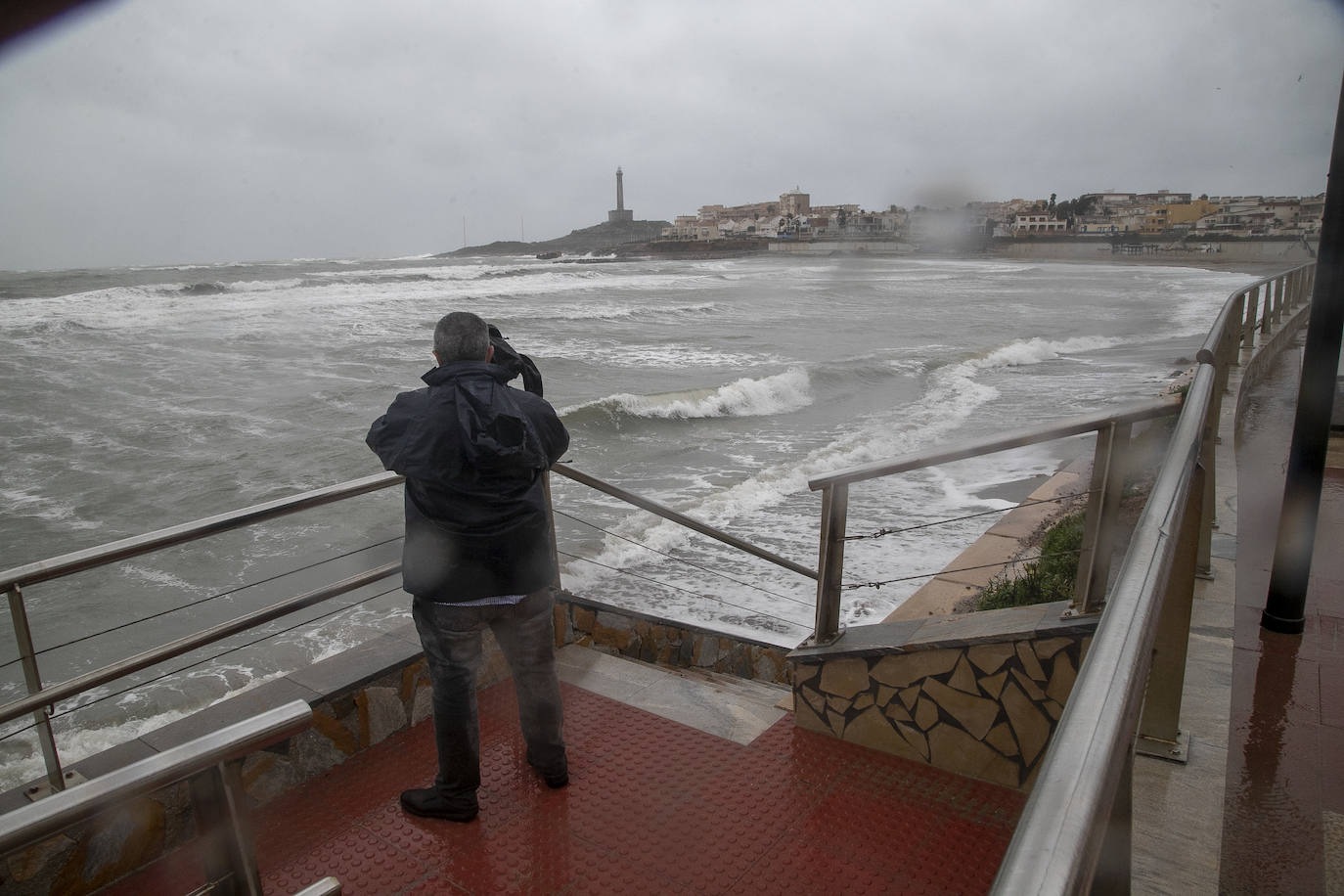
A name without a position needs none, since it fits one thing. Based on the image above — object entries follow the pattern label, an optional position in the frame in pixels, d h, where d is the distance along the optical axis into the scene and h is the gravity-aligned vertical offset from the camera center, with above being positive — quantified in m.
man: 2.82 -0.88
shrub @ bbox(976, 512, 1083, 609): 4.93 -1.97
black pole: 3.38 -0.82
